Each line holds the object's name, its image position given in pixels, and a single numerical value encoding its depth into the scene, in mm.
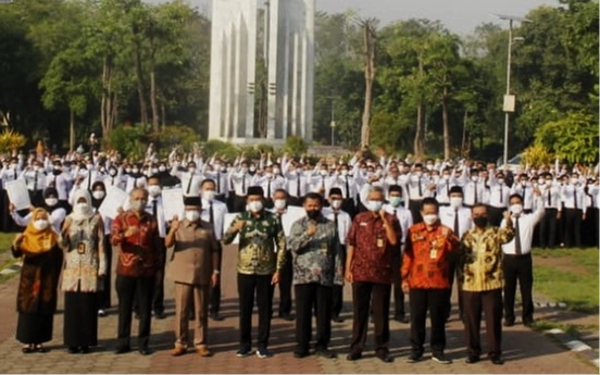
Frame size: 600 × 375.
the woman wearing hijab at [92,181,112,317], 13173
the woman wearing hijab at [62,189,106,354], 12219
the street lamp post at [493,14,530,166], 44406
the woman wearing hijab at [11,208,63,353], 12172
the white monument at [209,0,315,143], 56188
